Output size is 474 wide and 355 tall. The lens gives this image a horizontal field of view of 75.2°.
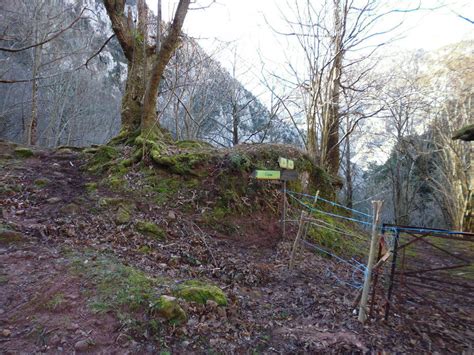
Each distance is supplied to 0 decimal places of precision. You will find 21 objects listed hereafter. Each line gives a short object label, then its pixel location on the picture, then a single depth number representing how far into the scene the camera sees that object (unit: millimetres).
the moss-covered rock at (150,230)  4766
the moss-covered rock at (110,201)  5068
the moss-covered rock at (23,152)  6809
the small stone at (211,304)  3238
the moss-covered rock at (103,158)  6359
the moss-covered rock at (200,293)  3256
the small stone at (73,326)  2641
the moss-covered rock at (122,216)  4783
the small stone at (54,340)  2483
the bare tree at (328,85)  8336
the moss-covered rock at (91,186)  5557
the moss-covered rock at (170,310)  2938
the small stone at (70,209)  4711
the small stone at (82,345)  2483
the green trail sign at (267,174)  5699
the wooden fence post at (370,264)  3527
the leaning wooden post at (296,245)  4988
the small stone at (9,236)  3734
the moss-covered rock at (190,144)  7560
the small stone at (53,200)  4957
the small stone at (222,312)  3217
